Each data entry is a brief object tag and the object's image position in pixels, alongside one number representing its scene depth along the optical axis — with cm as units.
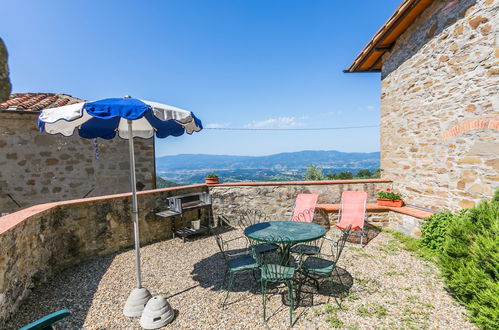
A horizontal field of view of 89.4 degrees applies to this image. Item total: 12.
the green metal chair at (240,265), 331
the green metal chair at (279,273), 295
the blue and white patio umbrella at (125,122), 271
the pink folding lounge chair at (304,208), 605
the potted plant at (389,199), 635
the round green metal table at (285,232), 340
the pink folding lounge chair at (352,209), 575
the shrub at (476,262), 250
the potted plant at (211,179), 698
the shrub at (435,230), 458
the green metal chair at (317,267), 325
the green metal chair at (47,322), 165
